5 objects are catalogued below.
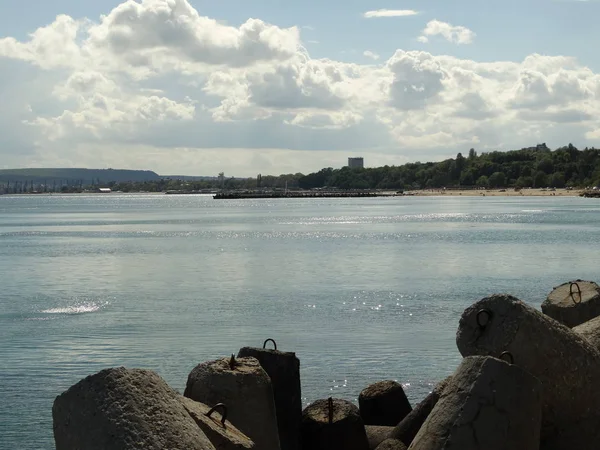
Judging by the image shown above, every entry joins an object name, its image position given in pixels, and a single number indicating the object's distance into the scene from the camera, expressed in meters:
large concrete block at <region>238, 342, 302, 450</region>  10.64
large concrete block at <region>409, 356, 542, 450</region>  8.01
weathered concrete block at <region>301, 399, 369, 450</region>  10.70
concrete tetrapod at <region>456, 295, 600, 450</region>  9.27
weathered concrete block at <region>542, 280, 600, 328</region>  13.45
